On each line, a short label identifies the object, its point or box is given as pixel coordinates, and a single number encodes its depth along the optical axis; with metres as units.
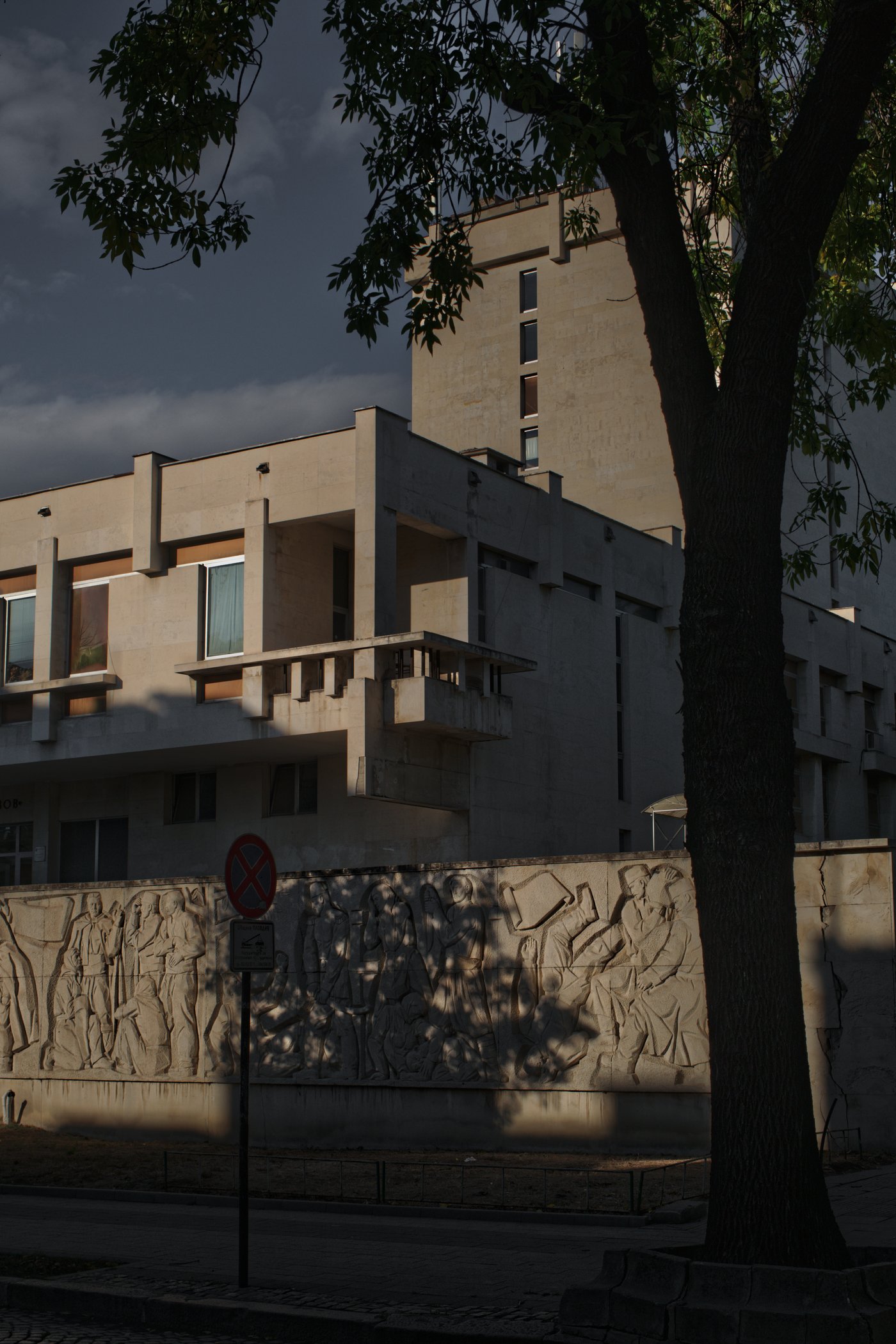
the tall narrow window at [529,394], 48.09
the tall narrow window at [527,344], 48.28
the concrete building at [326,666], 28.48
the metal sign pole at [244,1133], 10.18
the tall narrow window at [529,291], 48.19
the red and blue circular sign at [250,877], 10.82
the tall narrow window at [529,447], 48.06
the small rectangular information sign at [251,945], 10.57
